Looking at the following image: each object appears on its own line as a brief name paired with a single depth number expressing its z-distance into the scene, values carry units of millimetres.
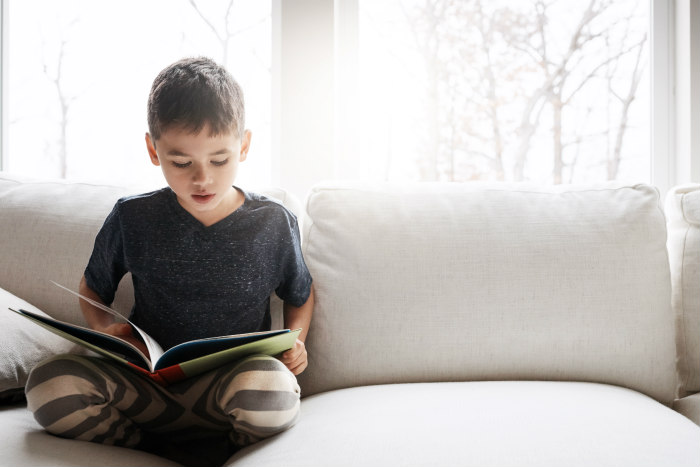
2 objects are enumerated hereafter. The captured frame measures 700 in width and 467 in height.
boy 907
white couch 1124
